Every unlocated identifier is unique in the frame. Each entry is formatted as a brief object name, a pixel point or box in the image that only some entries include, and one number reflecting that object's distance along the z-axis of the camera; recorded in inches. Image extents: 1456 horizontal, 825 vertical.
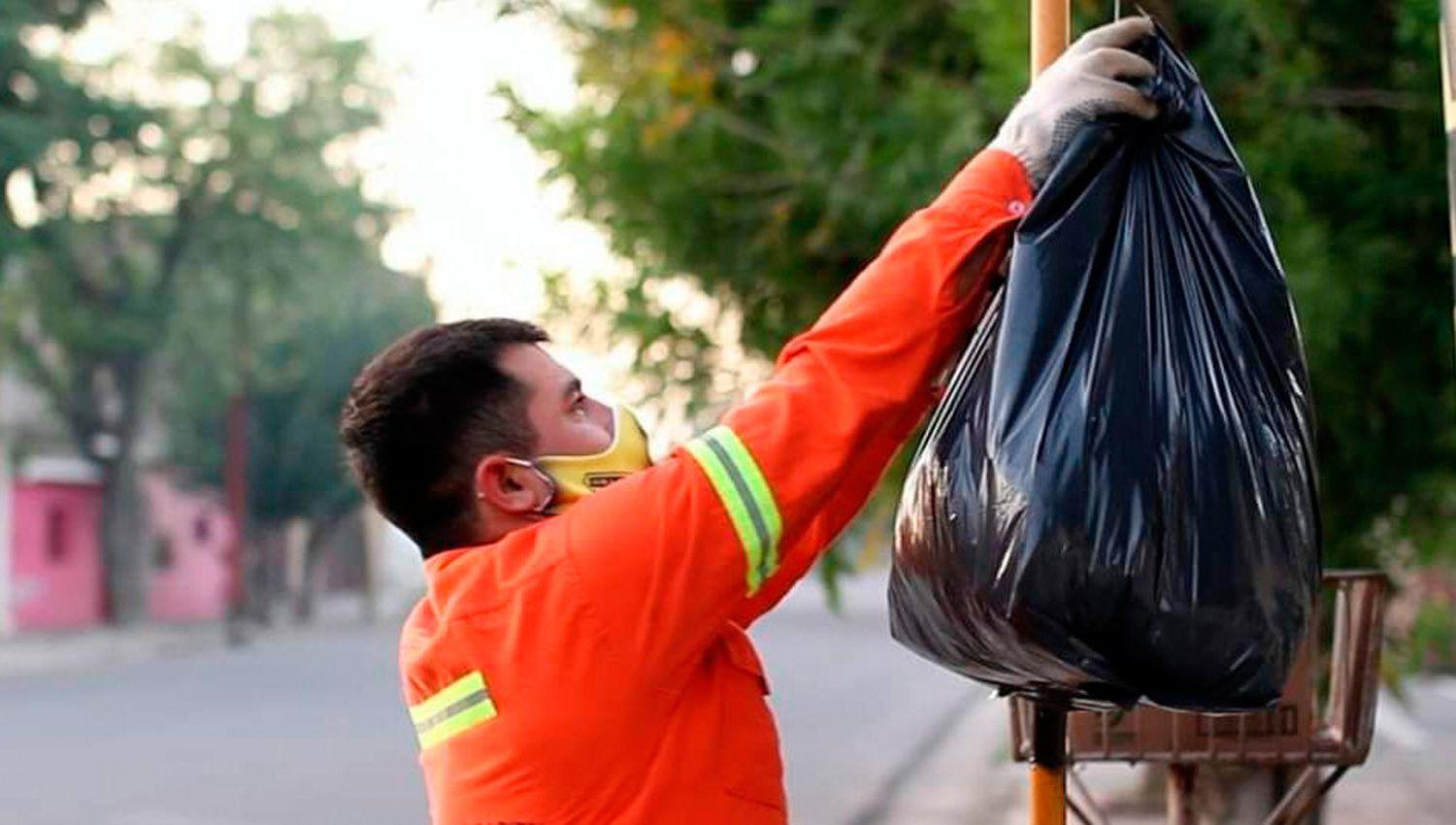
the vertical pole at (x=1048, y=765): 93.0
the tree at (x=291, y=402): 1592.0
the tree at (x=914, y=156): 245.1
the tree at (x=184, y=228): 1275.8
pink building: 1392.7
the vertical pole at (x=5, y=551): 1332.4
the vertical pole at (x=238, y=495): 1359.5
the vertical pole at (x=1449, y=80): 103.6
